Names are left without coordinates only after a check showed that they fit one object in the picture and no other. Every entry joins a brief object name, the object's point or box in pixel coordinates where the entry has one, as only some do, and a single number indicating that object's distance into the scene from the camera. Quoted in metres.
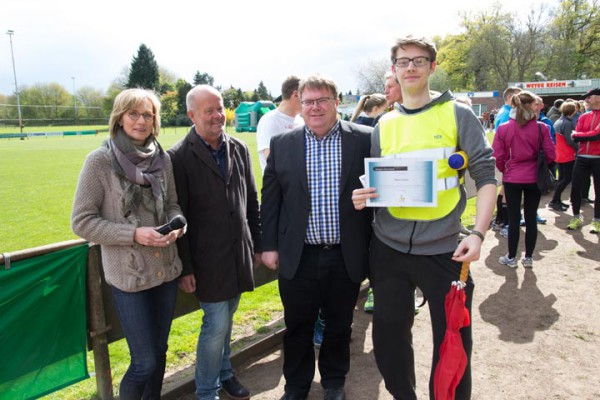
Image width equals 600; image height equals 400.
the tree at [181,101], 66.75
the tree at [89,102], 71.56
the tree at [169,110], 64.66
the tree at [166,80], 79.56
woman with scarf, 2.51
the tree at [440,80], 62.67
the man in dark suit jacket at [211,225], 2.96
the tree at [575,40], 52.12
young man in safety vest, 2.54
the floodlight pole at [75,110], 69.81
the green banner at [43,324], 2.71
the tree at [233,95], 76.46
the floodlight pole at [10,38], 63.62
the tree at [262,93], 92.54
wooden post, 3.07
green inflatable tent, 43.53
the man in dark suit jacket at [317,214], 2.97
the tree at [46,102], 68.31
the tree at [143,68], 78.56
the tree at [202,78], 81.81
